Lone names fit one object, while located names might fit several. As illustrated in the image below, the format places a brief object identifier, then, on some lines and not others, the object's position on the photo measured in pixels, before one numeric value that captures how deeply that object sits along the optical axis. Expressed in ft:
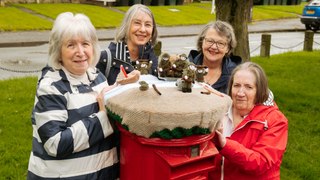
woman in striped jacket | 6.45
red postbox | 5.89
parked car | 65.36
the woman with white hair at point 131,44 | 9.37
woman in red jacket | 7.30
